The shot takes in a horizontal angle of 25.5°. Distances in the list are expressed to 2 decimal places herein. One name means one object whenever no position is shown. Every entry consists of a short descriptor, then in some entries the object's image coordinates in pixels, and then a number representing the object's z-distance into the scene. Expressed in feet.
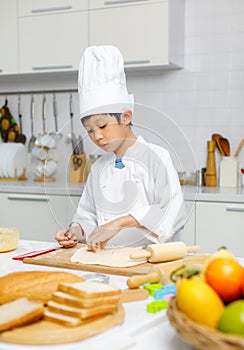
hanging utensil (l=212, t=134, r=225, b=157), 10.41
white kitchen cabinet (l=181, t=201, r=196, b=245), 9.17
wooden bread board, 2.94
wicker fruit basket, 2.48
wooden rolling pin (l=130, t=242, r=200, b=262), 4.75
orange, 2.94
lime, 2.60
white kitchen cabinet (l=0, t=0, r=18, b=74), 11.14
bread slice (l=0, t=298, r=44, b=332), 3.06
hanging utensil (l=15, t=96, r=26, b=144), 12.16
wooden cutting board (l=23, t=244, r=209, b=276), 4.53
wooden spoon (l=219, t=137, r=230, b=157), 10.39
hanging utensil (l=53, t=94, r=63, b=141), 11.92
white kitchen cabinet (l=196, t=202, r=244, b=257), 8.91
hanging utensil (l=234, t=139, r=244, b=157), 10.30
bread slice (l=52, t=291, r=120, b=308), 3.07
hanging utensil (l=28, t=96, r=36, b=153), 11.96
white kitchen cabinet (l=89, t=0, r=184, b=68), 9.91
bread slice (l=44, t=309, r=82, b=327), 3.00
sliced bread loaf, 3.54
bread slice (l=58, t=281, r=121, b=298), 3.11
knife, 5.16
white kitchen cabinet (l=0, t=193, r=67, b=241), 10.37
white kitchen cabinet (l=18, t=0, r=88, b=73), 10.55
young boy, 5.34
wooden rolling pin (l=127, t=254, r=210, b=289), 3.97
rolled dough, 4.80
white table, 2.95
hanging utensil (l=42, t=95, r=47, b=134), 11.96
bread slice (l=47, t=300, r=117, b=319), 3.03
